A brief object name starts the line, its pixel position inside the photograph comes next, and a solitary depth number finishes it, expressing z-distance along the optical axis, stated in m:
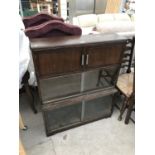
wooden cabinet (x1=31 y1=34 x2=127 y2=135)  1.20
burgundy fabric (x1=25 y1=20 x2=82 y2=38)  1.36
